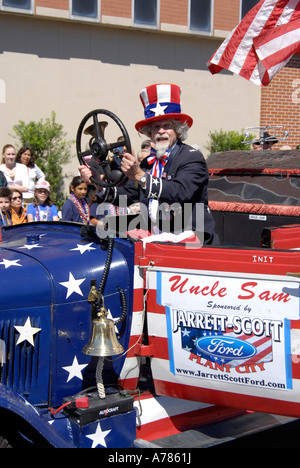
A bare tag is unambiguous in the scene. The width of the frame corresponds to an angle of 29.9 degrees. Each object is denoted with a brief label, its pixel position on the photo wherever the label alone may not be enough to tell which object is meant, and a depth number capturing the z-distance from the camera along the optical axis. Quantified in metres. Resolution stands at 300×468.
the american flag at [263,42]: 5.74
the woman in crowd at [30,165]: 8.05
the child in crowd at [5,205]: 6.21
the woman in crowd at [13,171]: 7.80
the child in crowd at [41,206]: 6.87
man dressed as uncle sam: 3.47
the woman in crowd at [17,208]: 6.47
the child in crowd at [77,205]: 6.44
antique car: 2.79
